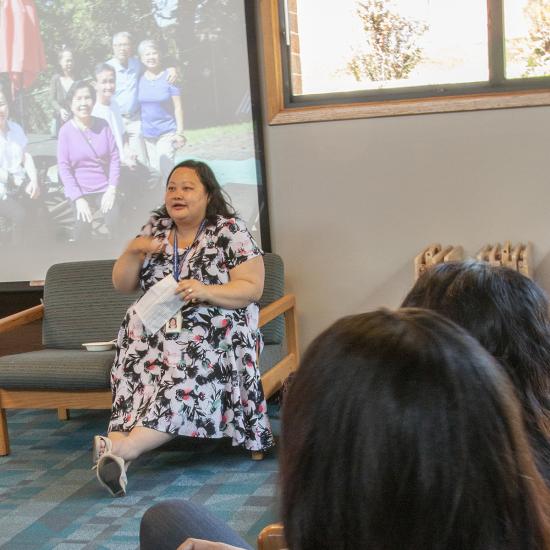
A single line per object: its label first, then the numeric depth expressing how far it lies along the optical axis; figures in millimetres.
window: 4316
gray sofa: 3910
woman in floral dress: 3729
